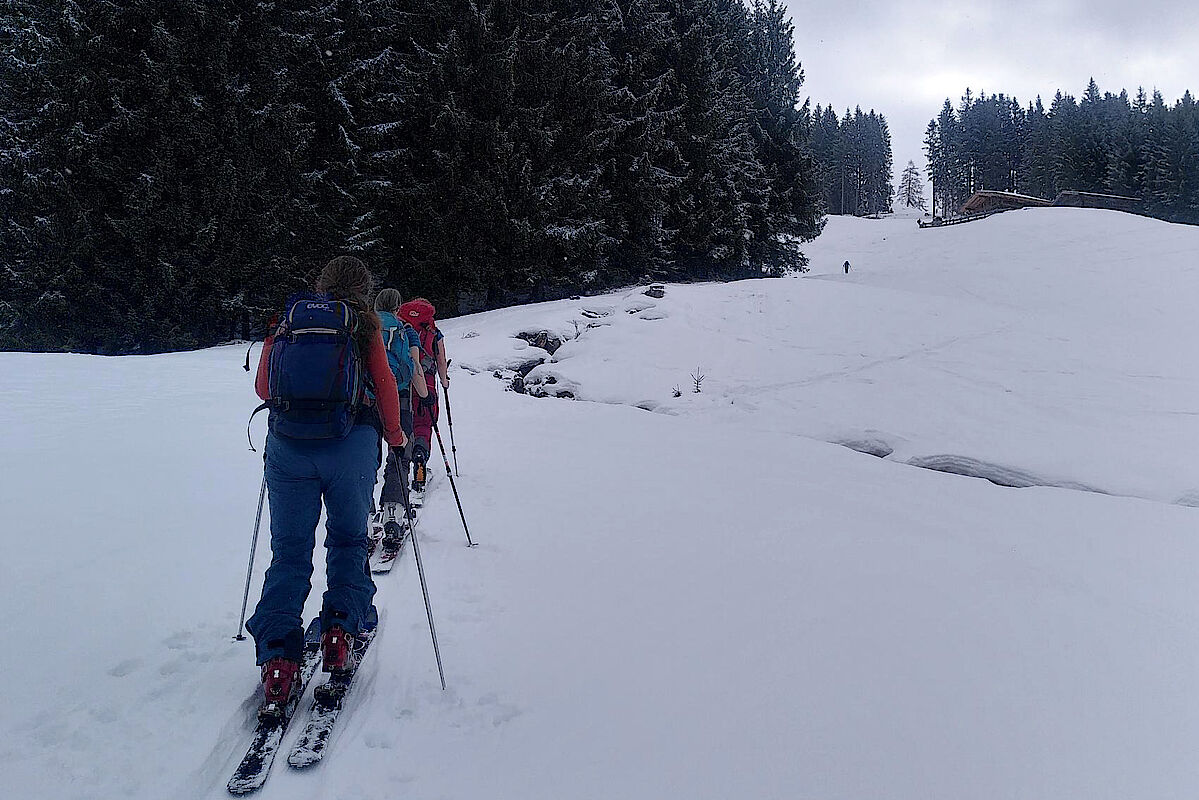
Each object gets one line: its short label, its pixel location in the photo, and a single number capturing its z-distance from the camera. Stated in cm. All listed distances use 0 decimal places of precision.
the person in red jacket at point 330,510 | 307
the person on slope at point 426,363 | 602
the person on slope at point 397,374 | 496
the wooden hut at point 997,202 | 5234
